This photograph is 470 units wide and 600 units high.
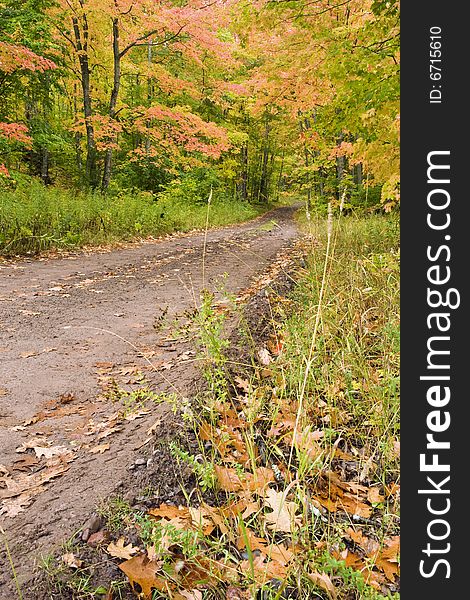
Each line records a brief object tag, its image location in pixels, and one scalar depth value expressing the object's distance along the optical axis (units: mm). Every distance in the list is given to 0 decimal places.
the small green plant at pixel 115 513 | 1643
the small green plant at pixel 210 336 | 2334
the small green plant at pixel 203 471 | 1728
